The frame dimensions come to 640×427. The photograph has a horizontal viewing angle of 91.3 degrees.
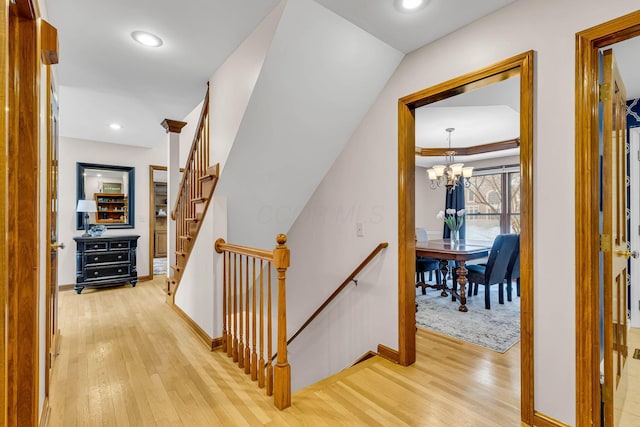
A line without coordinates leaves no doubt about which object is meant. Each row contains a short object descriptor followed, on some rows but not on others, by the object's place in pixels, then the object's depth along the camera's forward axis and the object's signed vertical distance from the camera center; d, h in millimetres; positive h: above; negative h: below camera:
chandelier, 4598 +628
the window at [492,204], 5943 +204
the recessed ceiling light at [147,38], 2201 +1270
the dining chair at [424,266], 4414 -750
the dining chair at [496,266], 3650 -625
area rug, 2859 -1146
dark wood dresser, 4461 -685
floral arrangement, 4637 -123
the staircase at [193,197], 2909 +189
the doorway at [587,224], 1499 -51
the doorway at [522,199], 1688 +111
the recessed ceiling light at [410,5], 1795 +1221
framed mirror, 4910 +360
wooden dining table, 3621 -484
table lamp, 4556 +129
